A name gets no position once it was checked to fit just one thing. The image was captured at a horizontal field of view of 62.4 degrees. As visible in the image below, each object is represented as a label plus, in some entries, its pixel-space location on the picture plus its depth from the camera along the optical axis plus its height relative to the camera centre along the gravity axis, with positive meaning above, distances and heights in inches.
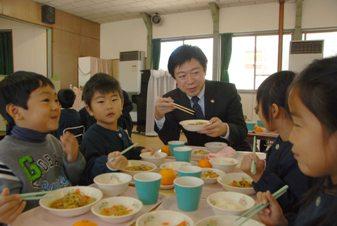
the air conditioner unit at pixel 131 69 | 302.5 +21.8
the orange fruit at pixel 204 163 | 59.6 -15.9
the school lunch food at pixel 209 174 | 53.1 -16.4
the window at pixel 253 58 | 257.3 +30.3
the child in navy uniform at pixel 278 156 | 43.3 -11.6
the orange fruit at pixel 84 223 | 35.4 -17.2
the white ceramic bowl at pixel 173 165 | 58.8 -16.2
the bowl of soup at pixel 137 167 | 56.3 -16.5
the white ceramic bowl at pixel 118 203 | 36.6 -16.9
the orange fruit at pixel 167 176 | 49.5 -15.6
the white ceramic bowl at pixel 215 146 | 75.1 -15.4
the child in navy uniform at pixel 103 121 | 64.7 -8.3
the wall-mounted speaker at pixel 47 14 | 270.5 +72.5
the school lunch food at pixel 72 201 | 40.4 -16.9
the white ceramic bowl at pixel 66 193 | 38.2 -16.7
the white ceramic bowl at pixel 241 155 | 69.2 -16.8
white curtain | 266.5 +0.1
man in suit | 86.1 -4.3
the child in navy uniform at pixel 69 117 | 109.0 -11.6
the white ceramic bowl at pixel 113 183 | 45.2 -16.1
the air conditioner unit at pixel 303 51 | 224.4 +32.7
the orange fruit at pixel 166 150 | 73.5 -16.1
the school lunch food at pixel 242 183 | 48.6 -16.6
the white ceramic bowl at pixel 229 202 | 37.7 -16.5
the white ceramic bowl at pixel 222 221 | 34.8 -16.6
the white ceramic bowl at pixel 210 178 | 51.8 -16.4
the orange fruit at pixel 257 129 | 146.6 -20.5
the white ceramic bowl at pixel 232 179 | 46.4 -16.4
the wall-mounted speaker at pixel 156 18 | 297.4 +75.9
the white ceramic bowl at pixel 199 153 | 70.1 -16.5
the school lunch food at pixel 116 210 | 38.3 -17.2
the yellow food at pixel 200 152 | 73.0 -16.4
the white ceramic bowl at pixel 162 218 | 36.0 -17.0
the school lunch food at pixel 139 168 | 57.8 -16.5
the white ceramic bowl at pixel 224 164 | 58.3 -15.7
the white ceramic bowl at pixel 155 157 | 63.6 -15.9
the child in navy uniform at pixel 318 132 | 30.5 -4.7
